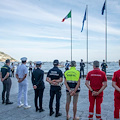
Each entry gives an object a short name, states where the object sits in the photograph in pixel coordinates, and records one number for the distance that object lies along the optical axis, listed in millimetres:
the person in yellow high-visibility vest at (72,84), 4363
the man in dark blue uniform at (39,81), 5211
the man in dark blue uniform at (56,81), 4754
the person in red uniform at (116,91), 3742
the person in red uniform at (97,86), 4095
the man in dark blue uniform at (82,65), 14464
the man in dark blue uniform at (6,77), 6117
